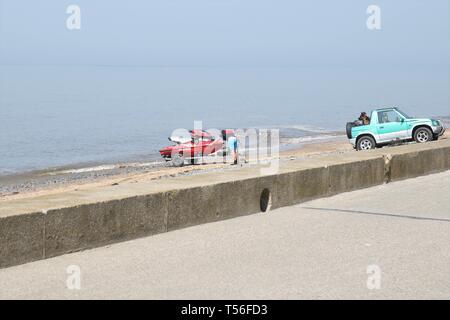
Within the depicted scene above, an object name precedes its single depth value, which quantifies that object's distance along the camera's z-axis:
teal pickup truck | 31.16
